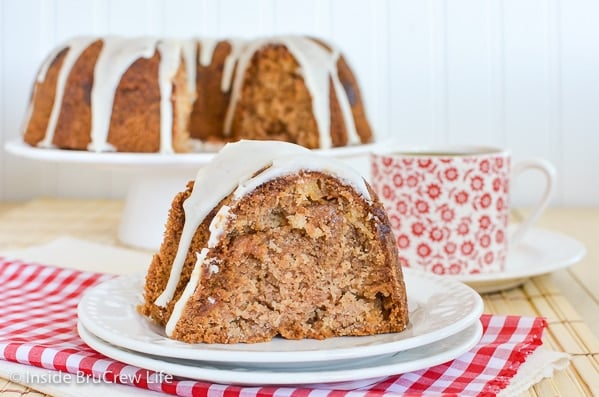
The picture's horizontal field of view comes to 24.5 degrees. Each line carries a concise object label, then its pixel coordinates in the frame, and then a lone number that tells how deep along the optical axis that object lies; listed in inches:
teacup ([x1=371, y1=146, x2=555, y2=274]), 31.4
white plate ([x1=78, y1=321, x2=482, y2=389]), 22.6
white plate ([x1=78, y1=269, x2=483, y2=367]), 22.7
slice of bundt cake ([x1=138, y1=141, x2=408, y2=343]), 24.7
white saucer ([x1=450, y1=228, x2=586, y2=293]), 30.9
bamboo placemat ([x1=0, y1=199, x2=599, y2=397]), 24.8
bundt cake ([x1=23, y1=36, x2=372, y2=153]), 39.1
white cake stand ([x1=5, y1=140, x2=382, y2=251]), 37.6
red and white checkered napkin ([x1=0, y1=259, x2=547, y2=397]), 23.2
